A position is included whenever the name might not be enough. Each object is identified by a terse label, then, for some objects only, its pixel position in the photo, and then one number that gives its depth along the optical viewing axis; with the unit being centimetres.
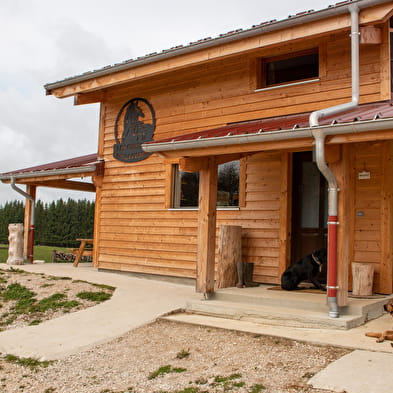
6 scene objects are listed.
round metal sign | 1140
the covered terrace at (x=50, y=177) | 1227
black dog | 794
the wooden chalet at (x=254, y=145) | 735
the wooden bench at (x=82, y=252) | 1315
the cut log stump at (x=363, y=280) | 772
